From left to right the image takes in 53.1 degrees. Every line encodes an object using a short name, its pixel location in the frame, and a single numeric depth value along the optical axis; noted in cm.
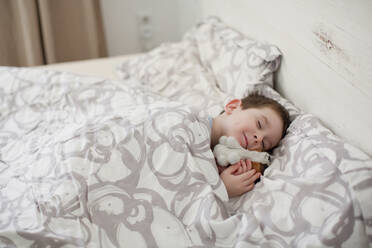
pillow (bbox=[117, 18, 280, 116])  144
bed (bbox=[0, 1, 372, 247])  91
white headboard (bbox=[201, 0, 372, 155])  95
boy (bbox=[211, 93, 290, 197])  119
